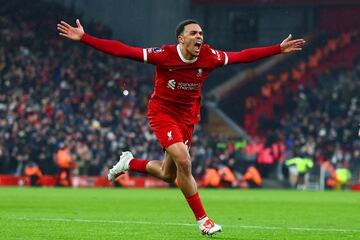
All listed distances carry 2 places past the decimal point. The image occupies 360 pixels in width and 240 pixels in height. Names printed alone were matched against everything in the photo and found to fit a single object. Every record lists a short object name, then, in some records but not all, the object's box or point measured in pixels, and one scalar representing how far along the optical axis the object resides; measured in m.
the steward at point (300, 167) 33.47
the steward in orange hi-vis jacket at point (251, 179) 33.88
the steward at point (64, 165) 31.28
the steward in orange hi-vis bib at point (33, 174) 31.53
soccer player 10.42
